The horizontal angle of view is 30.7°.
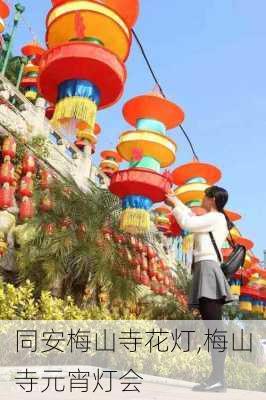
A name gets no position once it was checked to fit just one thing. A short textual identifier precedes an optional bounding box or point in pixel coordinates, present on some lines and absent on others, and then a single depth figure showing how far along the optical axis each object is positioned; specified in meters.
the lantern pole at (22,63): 15.65
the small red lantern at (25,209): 8.80
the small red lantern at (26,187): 8.78
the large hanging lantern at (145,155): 6.01
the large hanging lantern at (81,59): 4.63
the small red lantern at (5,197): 8.05
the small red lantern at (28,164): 9.19
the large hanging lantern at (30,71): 16.89
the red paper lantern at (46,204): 9.27
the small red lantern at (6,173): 8.25
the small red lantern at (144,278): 9.98
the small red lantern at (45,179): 9.73
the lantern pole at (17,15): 15.54
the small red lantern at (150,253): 10.75
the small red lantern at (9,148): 8.79
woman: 3.23
